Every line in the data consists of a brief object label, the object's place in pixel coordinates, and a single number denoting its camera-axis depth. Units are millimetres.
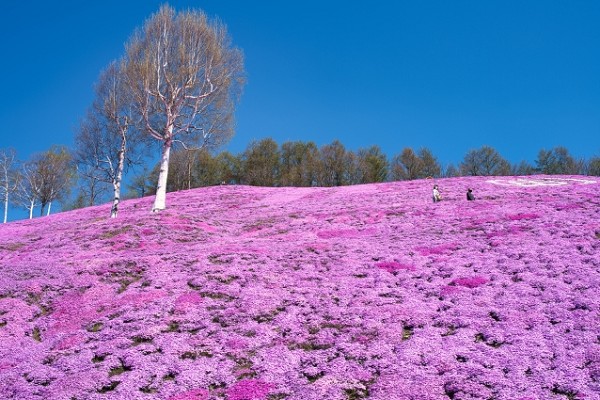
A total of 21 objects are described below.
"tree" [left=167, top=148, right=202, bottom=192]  80312
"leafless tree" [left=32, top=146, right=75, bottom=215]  65625
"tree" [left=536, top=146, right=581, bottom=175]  89812
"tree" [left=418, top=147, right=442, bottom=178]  90694
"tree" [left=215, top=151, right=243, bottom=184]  91375
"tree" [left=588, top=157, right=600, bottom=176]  87219
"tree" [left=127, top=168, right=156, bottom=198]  88250
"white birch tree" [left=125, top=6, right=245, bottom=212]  35719
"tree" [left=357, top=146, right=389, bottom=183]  85750
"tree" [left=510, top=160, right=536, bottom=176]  93712
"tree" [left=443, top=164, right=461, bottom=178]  94512
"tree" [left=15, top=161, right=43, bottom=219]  63594
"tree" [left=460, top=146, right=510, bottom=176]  91250
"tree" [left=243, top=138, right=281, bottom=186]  89188
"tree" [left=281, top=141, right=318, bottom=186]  85500
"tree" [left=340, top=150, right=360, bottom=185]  85875
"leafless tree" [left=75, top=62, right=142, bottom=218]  39344
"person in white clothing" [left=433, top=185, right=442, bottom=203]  34156
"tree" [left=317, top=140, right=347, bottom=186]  85500
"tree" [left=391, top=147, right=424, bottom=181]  89631
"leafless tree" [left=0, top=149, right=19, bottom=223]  61888
